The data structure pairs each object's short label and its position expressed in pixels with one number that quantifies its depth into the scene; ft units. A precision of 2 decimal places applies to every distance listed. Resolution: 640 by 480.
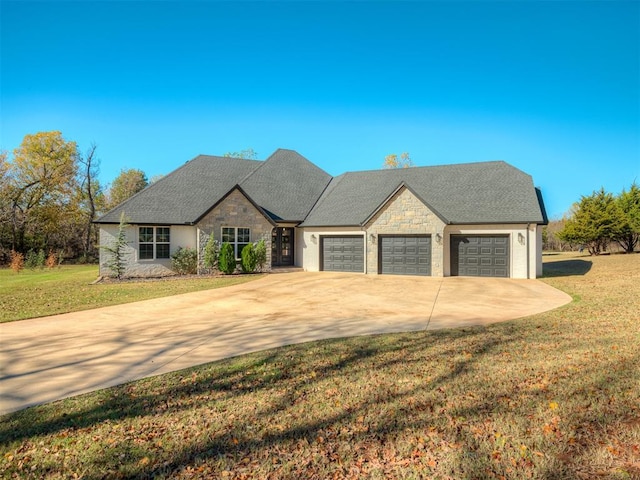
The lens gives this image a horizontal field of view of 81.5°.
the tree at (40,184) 97.40
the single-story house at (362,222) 61.98
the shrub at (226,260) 63.36
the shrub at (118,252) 58.44
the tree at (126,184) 152.15
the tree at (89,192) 114.62
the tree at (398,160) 176.76
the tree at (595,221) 91.76
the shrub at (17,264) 68.69
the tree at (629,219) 92.32
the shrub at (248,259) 65.16
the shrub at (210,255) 63.67
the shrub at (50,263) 77.51
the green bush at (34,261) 77.15
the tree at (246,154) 177.78
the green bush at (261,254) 66.74
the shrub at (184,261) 63.72
